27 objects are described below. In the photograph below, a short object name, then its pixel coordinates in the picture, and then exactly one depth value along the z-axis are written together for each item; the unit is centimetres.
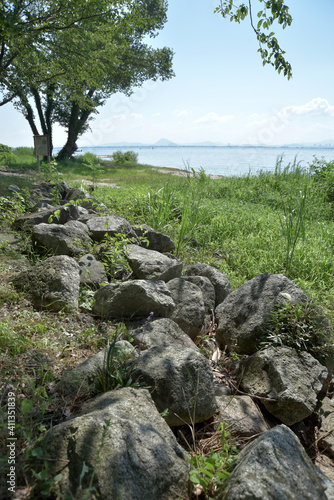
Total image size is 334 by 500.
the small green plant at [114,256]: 361
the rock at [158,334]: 263
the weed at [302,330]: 286
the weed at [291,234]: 436
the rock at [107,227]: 418
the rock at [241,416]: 228
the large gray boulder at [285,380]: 248
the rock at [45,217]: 429
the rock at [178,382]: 212
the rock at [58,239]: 384
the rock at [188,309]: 322
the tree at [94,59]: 781
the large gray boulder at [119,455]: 139
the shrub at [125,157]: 2180
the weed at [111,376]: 205
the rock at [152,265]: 352
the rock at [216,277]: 389
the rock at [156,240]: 458
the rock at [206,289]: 369
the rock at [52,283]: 297
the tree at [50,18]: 602
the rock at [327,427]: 246
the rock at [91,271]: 343
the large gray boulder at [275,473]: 144
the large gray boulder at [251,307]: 308
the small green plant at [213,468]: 163
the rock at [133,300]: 294
